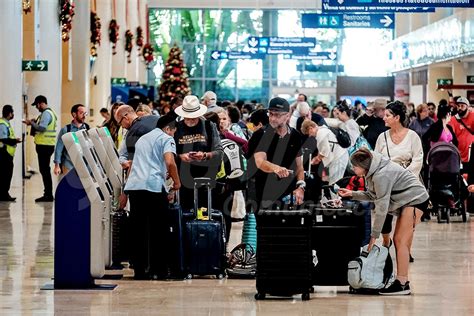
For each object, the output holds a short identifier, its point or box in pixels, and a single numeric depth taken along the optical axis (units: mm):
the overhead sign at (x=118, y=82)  48062
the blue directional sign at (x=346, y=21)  44281
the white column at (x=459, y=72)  42750
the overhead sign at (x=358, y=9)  26125
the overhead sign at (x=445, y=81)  41788
